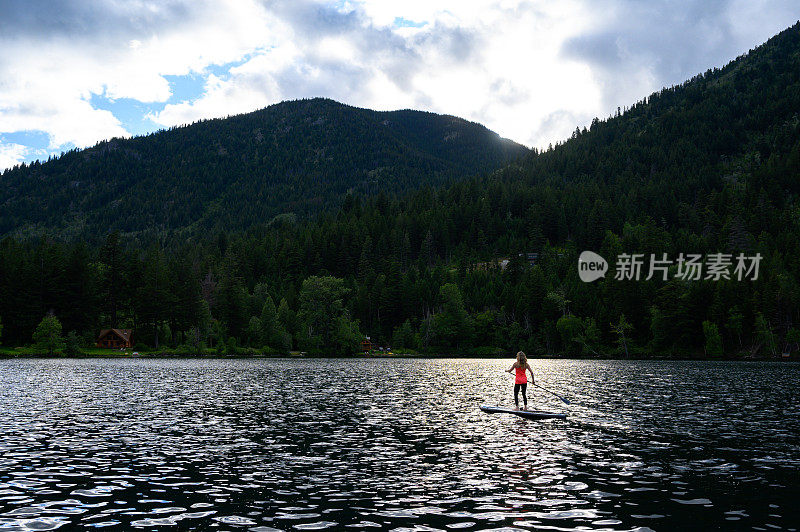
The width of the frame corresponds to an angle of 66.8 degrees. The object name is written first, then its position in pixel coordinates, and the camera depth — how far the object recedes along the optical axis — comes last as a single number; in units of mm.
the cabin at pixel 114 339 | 157125
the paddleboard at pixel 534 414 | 38219
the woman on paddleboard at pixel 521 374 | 41234
